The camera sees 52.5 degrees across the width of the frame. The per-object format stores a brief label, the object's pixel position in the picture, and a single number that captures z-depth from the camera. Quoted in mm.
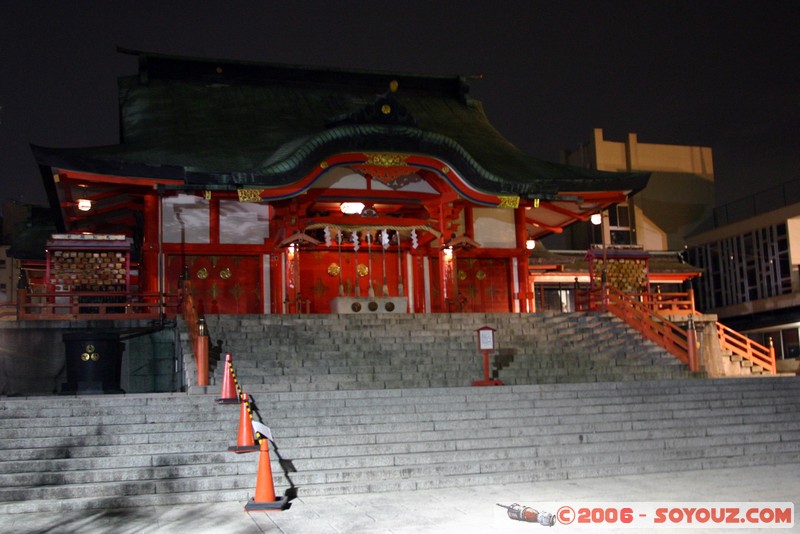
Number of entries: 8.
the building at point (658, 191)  34938
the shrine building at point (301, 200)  18375
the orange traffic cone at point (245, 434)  9992
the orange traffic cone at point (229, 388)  11514
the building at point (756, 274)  28016
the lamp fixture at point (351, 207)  20859
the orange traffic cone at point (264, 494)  8406
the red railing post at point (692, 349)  16109
